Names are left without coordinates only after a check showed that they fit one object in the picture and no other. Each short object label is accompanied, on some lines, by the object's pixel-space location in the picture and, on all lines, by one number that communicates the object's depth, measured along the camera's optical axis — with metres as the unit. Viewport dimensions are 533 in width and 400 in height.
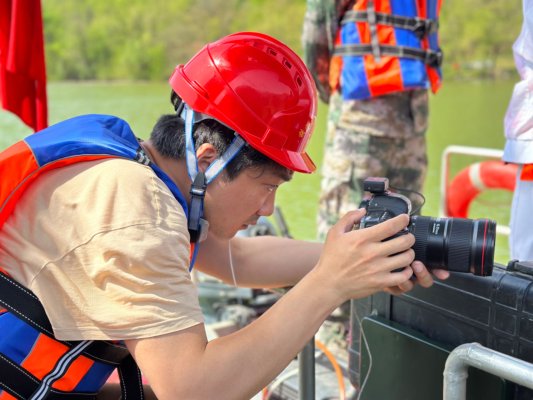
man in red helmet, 1.30
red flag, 2.73
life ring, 4.72
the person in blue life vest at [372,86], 3.16
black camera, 1.38
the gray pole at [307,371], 1.85
